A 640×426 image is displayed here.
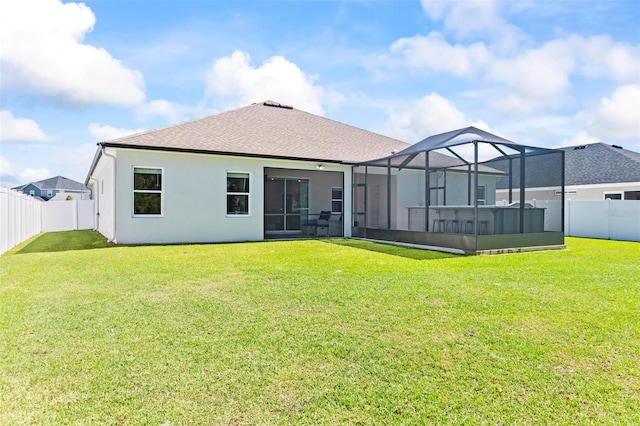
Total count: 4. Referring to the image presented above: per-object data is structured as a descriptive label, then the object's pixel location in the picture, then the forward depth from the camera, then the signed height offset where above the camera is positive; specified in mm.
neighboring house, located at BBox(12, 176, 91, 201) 53062 +2840
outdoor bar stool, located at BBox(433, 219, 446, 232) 13083 -569
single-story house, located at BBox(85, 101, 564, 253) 11812 +1011
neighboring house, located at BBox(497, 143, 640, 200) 18688 +1726
